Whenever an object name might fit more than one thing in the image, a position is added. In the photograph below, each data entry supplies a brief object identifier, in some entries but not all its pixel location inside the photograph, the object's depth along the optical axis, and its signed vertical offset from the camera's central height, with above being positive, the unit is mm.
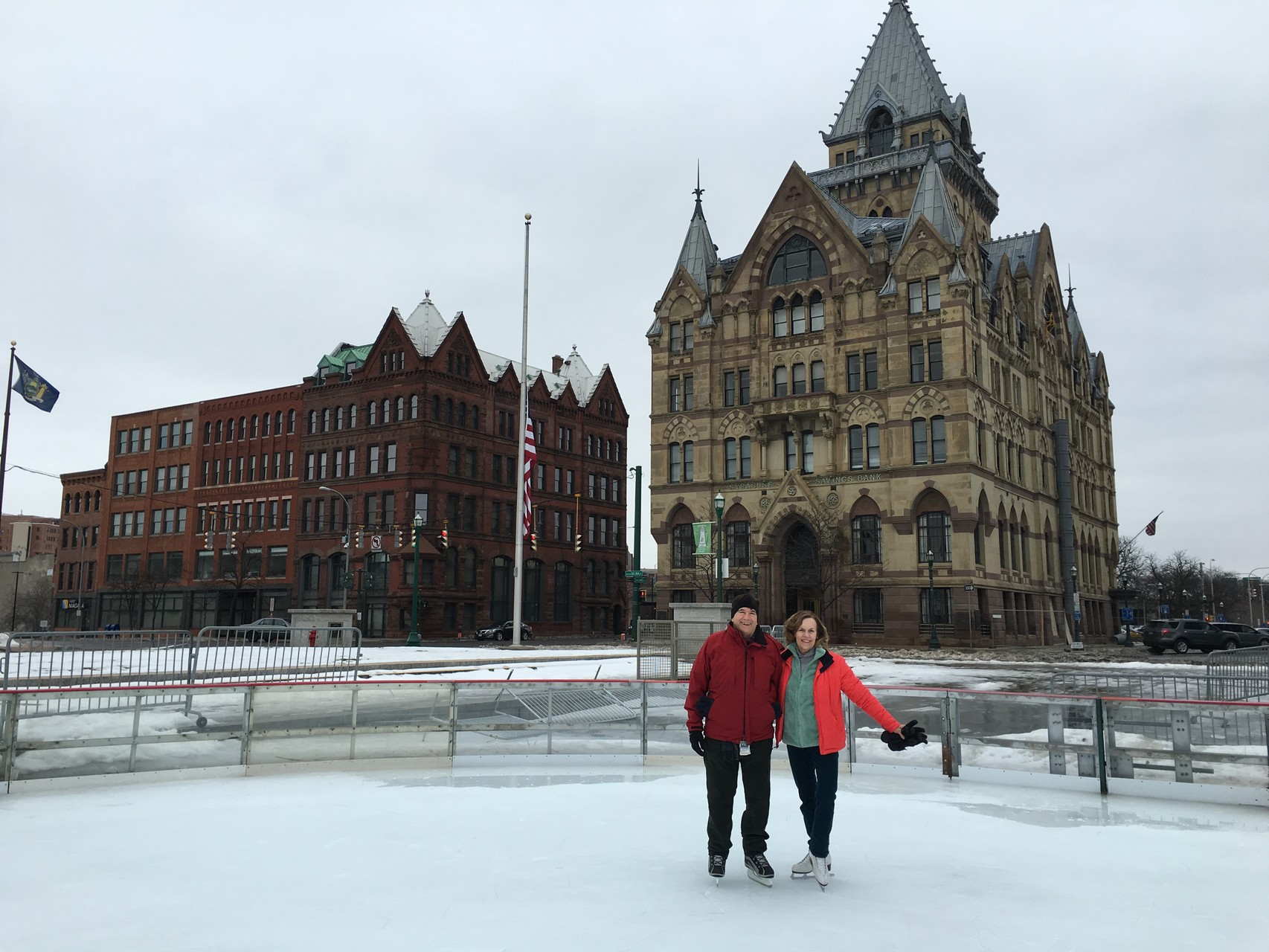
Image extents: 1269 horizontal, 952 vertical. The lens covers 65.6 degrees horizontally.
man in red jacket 6867 -810
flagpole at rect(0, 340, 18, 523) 34656 +5680
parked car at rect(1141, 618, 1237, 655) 46500 -1339
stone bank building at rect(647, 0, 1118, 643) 49438 +10400
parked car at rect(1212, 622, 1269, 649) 46312 -1343
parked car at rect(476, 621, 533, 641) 57469 -1747
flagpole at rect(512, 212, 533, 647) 43094 +3767
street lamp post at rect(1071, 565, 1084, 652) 57550 +41
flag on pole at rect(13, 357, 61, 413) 36656 +7854
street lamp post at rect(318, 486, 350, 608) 56947 +4675
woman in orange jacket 6727 -847
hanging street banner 30828 +2159
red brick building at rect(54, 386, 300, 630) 68562 +5869
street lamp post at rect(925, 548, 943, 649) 46031 -1043
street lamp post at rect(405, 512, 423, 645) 47825 -932
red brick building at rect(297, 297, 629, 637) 61938 +7759
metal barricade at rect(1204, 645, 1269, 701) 15953 -1270
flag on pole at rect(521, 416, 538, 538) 44188 +6466
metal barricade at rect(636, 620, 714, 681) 23172 -1035
